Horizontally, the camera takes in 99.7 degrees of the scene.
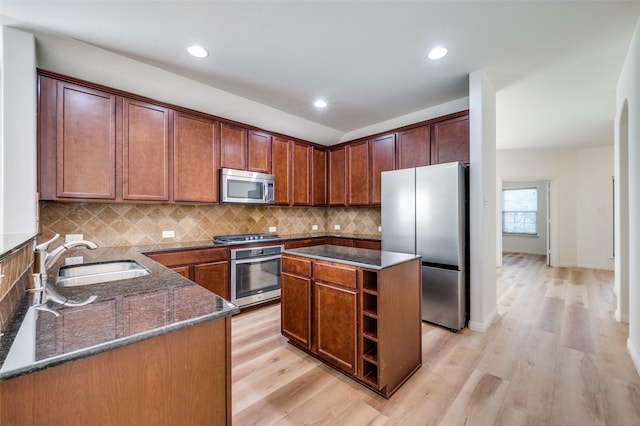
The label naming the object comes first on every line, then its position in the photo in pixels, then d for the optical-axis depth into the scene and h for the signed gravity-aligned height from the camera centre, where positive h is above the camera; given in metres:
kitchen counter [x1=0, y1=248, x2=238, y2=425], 0.67 -0.42
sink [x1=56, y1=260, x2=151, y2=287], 1.73 -0.40
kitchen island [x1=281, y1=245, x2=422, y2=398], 1.83 -0.74
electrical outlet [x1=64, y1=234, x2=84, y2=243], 2.65 -0.22
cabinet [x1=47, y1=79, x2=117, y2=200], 2.37 +0.68
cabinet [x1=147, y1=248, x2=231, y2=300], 2.82 -0.56
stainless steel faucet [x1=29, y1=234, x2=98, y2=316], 1.04 -0.30
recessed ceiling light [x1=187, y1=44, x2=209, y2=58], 2.34 +1.45
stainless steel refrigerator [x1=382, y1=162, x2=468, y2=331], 2.81 -0.21
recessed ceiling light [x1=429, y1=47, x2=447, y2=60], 2.38 +1.45
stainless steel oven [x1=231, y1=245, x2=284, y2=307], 3.25 -0.76
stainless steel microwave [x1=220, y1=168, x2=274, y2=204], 3.39 +0.36
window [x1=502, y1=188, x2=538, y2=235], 7.84 +0.05
